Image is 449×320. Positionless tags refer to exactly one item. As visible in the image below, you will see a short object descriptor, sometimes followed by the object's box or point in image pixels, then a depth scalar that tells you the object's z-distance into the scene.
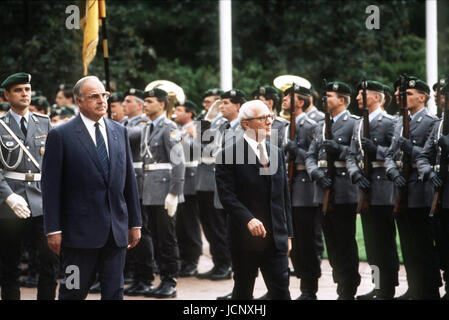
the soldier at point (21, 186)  13.64
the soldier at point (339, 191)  14.96
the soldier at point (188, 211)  20.12
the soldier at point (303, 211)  15.48
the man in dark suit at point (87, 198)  11.08
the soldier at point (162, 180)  17.06
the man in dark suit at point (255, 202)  12.09
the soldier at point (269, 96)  17.95
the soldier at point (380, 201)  15.05
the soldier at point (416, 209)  14.44
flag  18.01
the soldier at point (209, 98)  20.74
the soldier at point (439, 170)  13.80
